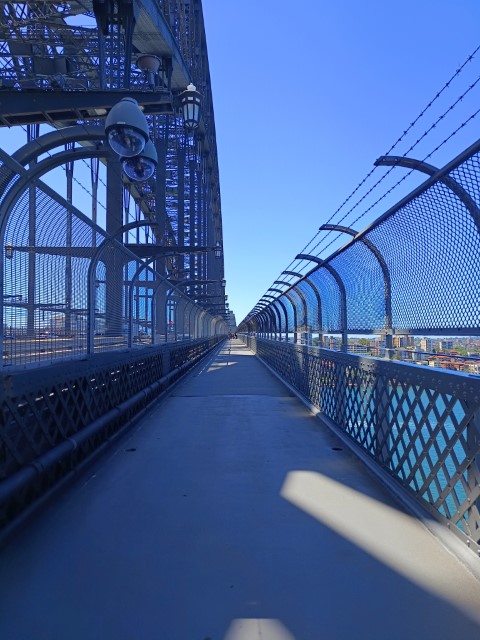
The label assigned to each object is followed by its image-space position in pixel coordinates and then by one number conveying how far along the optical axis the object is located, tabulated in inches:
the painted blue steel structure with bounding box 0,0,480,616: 116.6
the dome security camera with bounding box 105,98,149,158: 144.8
